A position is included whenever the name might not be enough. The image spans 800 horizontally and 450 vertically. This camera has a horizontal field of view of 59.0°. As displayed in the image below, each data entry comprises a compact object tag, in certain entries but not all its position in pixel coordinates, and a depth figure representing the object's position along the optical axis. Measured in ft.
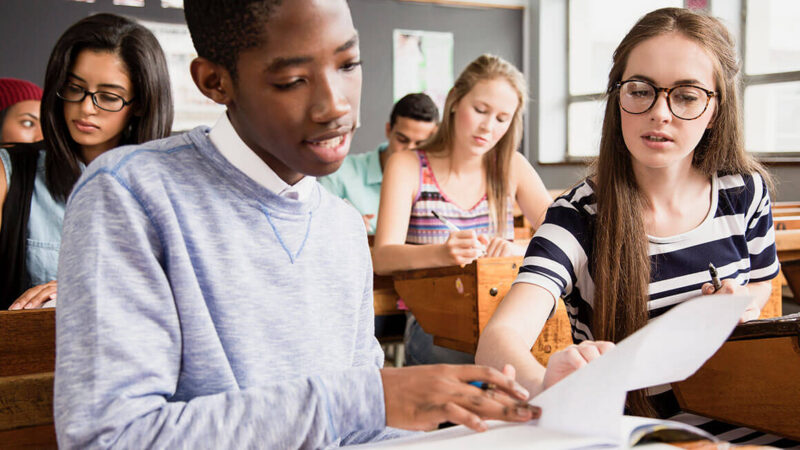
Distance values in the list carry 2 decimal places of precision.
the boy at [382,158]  12.41
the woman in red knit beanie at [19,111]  11.48
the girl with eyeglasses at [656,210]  4.26
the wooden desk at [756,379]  3.23
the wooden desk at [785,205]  12.96
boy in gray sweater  2.10
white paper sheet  2.01
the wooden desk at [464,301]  6.10
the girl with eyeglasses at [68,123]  5.86
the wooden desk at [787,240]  7.44
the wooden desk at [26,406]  3.21
